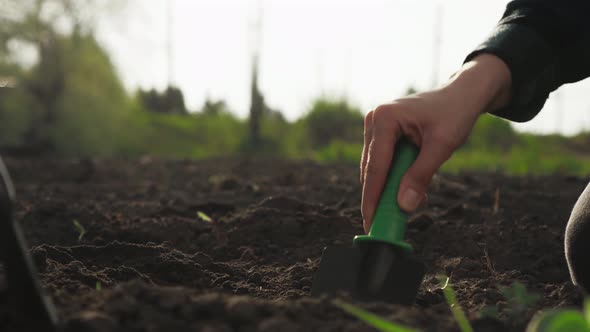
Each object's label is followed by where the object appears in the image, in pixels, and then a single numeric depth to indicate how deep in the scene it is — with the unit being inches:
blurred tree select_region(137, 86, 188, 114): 583.2
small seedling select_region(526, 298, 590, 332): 30.1
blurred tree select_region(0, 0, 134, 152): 425.1
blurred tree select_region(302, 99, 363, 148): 468.1
